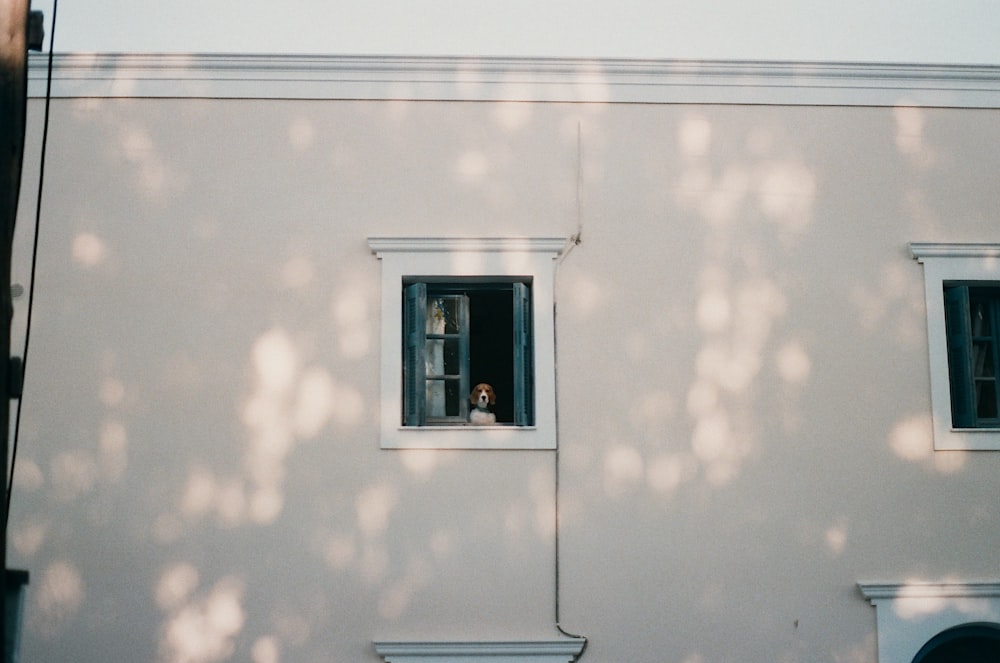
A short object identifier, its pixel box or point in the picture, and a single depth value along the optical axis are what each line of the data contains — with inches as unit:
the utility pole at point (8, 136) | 179.5
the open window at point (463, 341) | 275.6
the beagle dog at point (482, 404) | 280.1
